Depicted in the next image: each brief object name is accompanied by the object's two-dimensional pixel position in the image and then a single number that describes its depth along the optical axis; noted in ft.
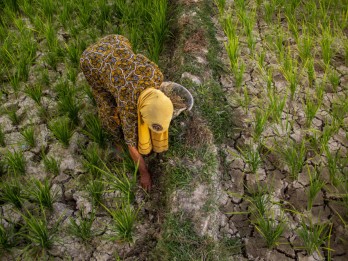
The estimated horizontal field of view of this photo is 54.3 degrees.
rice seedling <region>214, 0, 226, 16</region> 10.74
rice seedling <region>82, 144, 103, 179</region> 7.22
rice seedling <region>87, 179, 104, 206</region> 6.82
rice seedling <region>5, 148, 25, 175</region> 7.09
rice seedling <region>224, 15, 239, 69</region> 8.75
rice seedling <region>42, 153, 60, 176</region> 7.34
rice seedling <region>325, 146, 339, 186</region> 6.69
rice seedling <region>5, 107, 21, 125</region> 8.26
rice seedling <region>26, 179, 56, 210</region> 6.57
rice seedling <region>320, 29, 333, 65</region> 8.68
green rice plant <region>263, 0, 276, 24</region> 10.45
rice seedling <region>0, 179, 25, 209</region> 6.61
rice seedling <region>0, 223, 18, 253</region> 6.15
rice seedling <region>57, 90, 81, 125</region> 8.04
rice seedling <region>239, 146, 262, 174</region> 7.06
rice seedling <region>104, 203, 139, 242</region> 6.10
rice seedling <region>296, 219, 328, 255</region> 5.86
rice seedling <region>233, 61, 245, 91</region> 8.61
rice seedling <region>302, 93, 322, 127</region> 7.66
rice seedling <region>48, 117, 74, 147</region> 7.56
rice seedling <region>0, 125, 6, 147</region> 7.85
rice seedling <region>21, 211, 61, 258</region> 6.06
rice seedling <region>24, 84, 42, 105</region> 8.38
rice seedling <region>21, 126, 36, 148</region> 7.67
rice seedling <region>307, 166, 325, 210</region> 6.39
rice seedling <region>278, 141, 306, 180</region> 6.89
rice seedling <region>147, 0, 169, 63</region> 9.18
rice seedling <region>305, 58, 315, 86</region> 8.48
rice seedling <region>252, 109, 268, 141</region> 7.46
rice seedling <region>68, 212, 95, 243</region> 6.38
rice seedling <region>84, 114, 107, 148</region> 7.54
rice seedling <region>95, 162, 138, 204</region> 6.63
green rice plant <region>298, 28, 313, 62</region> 8.90
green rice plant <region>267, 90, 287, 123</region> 7.70
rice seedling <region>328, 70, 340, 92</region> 8.44
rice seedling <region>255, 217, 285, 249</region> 5.98
